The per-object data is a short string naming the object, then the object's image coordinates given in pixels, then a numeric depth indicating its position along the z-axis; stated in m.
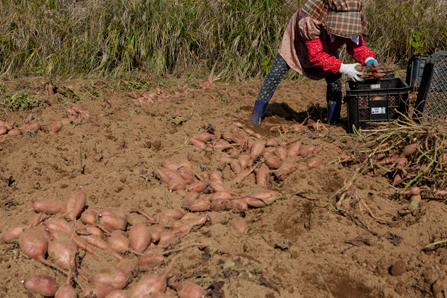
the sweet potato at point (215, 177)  2.38
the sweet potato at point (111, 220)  1.82
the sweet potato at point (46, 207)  1.92
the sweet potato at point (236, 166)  2.56
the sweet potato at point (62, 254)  1.55
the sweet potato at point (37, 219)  1.80
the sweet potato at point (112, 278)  1.48
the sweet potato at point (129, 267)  1.54
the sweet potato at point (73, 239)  1.65
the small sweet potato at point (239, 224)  1.92
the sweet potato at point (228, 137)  2.93
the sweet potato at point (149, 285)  1.42
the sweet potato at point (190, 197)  2.14
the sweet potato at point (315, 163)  2.44
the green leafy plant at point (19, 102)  3.79
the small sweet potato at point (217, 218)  1.94
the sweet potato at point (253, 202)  2.11
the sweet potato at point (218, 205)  2.08
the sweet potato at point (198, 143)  2.86
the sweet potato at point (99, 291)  1.42
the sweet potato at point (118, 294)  1.41
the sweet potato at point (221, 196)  2.12
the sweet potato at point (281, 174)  2.39
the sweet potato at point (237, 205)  2.07
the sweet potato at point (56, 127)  3.23
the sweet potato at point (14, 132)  3.17
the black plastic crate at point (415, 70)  3.17
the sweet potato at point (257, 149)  2.65
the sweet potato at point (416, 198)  2.02
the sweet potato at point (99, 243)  1.69
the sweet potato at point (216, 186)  2.26
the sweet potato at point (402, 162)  2.21
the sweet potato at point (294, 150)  2.66
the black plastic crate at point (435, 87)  2.68
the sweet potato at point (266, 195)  2.12
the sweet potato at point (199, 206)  2.09
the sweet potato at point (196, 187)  2.25
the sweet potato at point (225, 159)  2.65
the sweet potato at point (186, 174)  2.35
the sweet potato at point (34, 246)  1.57
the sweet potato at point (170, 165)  2.42
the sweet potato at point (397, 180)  2.17
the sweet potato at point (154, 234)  1.78
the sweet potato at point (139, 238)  1.70
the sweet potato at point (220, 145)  2.82
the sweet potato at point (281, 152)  2.63
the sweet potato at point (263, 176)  2.38
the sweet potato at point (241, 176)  2.41
